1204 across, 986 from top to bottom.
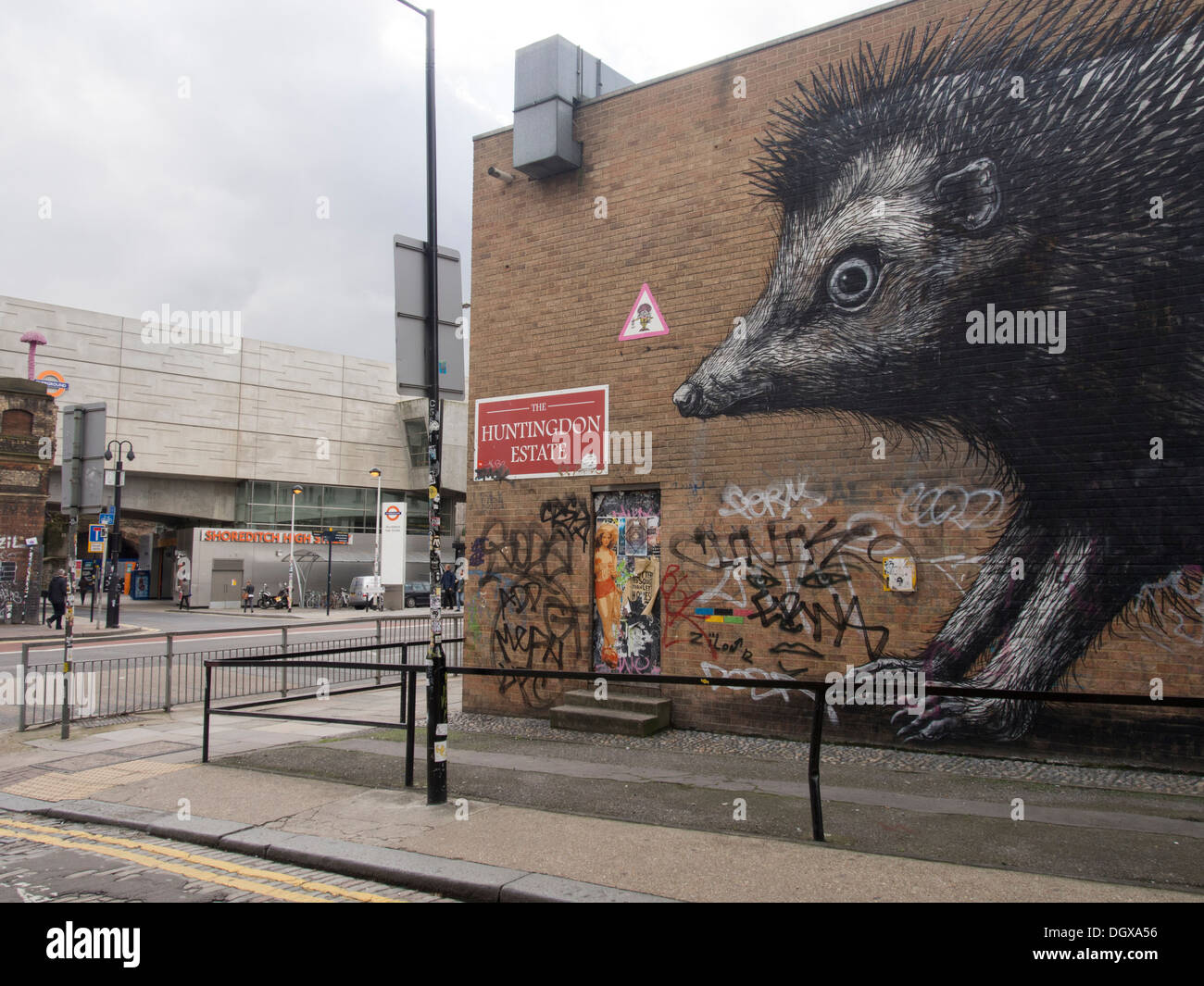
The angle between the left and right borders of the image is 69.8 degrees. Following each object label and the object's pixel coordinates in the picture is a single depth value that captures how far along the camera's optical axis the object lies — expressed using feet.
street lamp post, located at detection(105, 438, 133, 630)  90.33
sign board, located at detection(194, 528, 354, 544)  137.28
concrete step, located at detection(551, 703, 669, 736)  32.01
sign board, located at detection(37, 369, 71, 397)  132.05
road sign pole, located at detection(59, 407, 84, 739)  34.47
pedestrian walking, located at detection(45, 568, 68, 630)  83.87
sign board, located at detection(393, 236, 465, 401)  25.61
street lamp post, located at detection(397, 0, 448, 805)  22.94
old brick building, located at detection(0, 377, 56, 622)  90.27
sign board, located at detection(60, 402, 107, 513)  37.68
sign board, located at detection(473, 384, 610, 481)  36.27
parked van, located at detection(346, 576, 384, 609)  132.05
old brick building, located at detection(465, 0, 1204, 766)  26.32
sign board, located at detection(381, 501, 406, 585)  118.62
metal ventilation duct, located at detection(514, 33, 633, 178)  37.19
